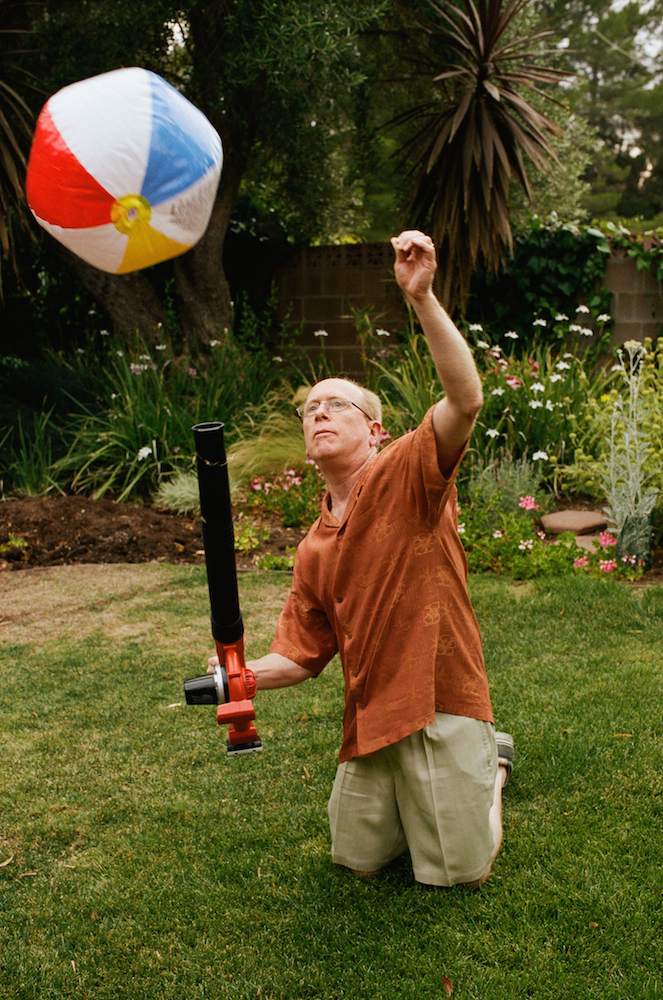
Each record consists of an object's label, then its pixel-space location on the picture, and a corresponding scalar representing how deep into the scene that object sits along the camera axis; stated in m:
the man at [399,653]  2.23
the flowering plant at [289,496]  6.11
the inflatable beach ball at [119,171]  1.95
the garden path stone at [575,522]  5.52
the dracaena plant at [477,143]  7.16
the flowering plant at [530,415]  6.12
